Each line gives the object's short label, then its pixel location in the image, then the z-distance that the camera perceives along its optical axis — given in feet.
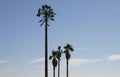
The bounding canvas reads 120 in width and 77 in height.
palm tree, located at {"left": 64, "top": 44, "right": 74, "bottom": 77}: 275.59
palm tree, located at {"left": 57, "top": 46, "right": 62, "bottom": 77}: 283.32
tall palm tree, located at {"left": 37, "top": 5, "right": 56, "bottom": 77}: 161.16
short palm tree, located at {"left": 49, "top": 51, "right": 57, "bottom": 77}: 284.20
